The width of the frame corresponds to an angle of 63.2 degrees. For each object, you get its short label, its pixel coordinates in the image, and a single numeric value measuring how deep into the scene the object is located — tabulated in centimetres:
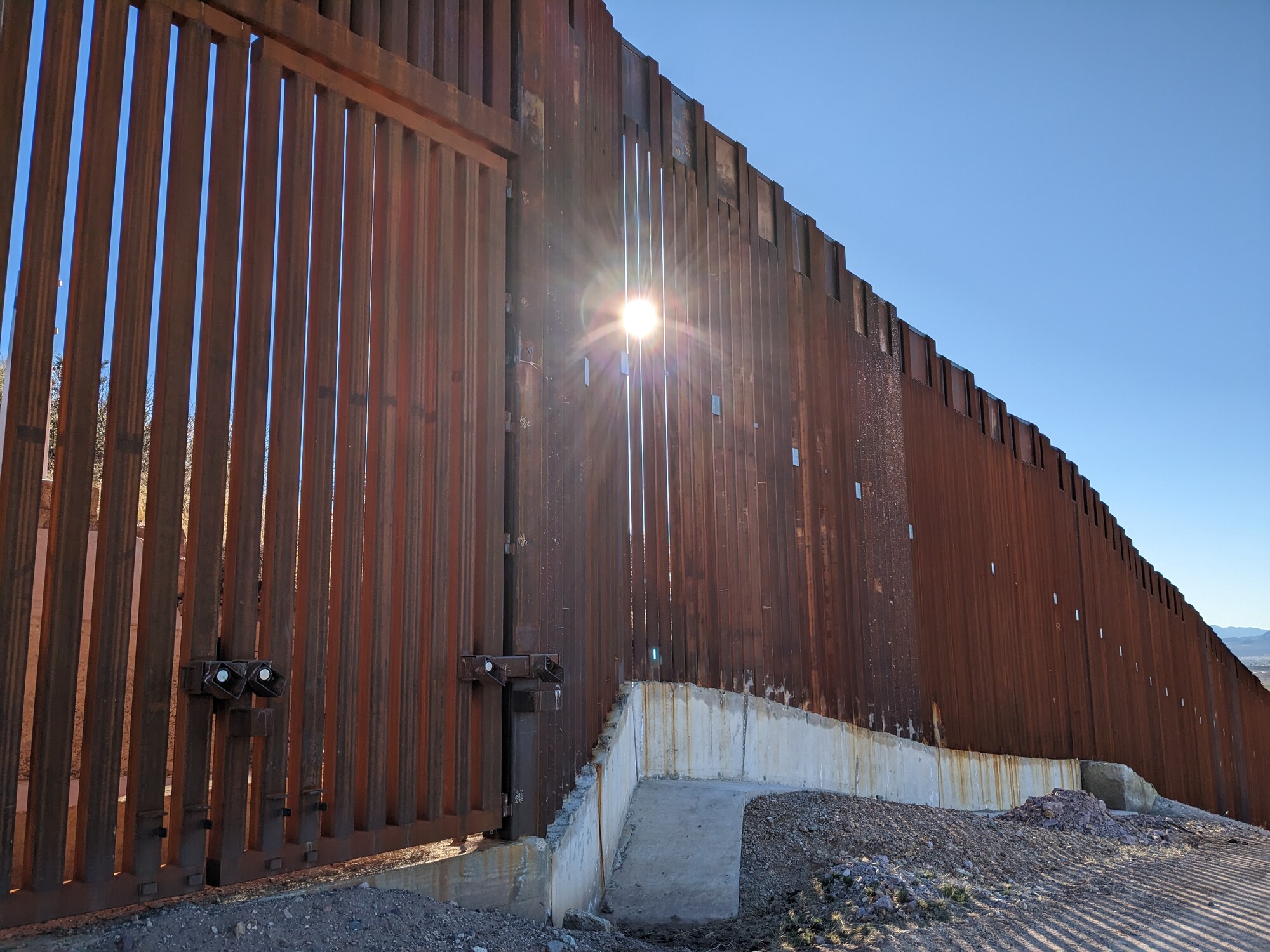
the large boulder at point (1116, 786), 1791
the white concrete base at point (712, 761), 579
